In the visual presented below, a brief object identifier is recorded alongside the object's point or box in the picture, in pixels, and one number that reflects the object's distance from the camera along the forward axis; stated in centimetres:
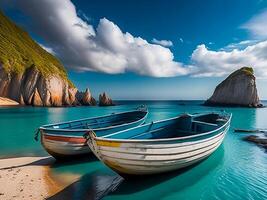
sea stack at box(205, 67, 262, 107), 8467
